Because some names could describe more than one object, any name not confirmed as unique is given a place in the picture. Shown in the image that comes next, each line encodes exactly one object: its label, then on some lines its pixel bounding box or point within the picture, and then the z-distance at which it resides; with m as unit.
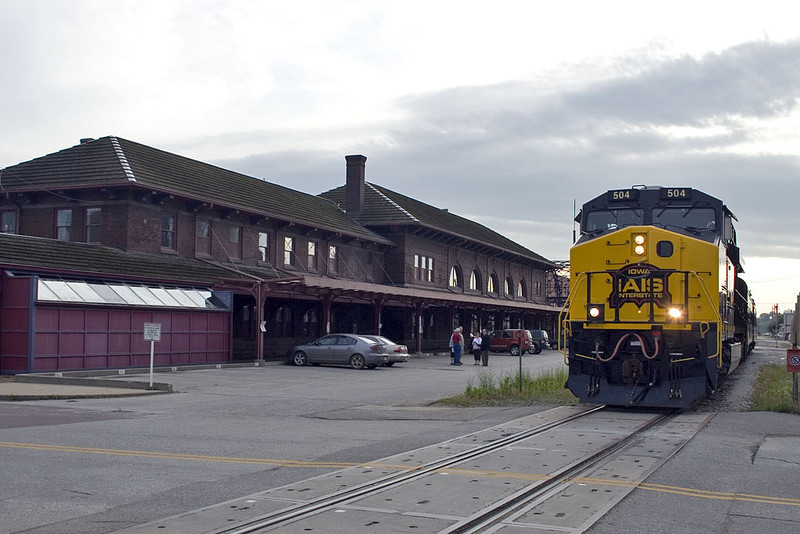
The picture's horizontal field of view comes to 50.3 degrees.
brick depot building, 25.97
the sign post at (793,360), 16.17
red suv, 52.84
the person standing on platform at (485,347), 37.60
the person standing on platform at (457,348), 37.34
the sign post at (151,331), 21.69
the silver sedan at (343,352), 32.75
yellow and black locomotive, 15.07
